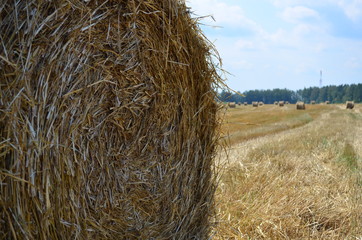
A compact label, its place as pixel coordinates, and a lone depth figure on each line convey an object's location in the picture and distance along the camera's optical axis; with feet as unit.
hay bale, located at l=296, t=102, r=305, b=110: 92.64
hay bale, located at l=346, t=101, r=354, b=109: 100.32
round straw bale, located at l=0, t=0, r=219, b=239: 7.07
